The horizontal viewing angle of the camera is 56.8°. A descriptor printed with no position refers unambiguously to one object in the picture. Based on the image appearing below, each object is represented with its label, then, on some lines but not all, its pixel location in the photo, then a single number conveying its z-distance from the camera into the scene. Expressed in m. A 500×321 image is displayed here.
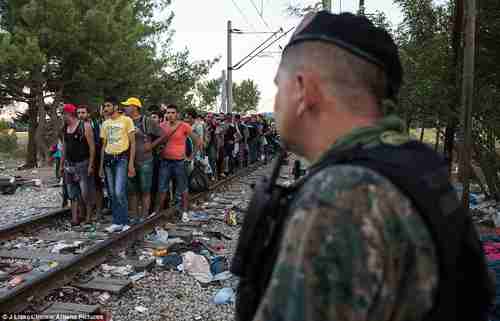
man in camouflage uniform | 0.93
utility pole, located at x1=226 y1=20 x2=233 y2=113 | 22.35
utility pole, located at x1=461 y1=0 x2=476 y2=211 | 5.77
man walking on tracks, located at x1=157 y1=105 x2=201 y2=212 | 8.26
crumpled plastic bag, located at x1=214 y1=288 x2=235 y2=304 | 4.70
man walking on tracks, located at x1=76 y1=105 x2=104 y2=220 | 7.77
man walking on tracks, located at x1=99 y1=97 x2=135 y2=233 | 7.23
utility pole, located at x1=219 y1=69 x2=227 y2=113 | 31.34
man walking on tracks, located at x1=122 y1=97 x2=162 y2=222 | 7.86
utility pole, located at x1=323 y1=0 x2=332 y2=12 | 12.38
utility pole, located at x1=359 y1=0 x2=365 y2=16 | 11.73
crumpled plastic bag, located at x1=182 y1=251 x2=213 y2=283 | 5.39
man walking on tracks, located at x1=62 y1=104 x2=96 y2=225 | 7.50
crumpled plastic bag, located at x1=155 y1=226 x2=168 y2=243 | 6.99
